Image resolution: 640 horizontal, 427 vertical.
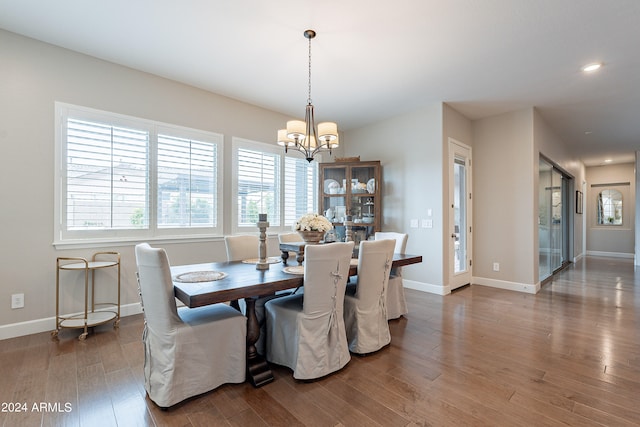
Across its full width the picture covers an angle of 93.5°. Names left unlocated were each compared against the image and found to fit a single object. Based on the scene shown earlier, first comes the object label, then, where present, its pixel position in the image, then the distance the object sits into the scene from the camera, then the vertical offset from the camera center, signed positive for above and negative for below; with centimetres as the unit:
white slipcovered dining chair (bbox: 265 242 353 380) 210 -77
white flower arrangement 276 -5
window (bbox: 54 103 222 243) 308 +47
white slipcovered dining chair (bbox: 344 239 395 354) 249 -72
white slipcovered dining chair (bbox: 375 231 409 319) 337 -84
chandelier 283 +82
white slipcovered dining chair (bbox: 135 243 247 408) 182 -81
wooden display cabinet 507 +39
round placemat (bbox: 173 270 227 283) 211 -42
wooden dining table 181 -45
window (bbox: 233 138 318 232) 437 +52
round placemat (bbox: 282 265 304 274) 241 -43
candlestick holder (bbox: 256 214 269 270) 256 -28
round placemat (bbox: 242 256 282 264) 291 -42
